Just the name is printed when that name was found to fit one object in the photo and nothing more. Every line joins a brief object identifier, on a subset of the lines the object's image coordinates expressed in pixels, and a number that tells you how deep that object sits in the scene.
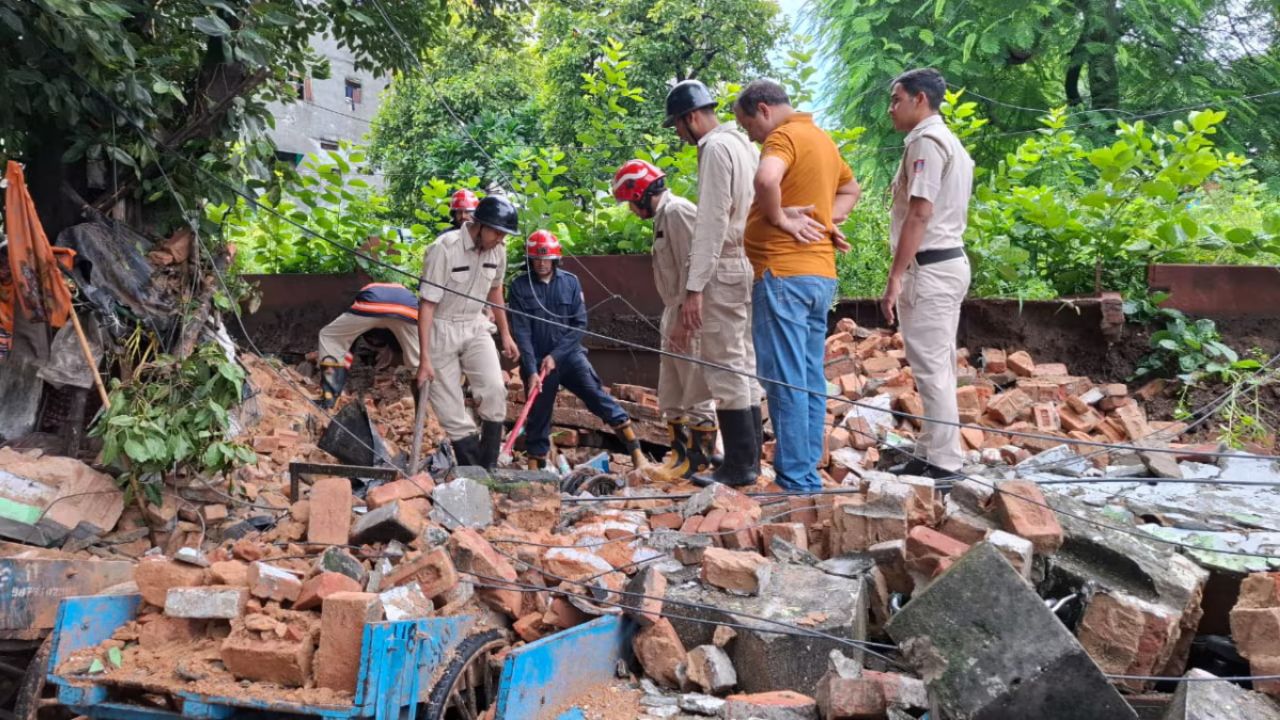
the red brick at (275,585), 3.37
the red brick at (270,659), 3.10
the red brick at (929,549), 3.80
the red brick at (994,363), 7.32
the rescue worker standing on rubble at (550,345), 7.11
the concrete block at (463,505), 4.28
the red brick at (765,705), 3.19
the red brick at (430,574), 3.46
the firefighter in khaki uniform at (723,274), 5.02
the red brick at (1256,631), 3.24
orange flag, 4.89
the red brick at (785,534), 4.11
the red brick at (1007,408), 6.61
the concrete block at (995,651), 3.13
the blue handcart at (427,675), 2.97
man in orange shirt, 4.81
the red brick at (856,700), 3.10
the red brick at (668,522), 4.47
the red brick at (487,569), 3.61
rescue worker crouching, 8.09
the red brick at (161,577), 3.54
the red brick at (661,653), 3.51
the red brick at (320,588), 3.30
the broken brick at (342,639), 3.05
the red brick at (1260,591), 3.45
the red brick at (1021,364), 7.26
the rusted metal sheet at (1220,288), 7.05
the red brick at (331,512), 4.07
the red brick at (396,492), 4.22
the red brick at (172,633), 3.44
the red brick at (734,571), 3.71
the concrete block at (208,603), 3.35
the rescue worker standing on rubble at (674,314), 5.67
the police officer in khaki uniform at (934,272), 4.93
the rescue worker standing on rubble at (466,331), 6.53
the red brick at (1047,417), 6.56
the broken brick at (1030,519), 3.86
